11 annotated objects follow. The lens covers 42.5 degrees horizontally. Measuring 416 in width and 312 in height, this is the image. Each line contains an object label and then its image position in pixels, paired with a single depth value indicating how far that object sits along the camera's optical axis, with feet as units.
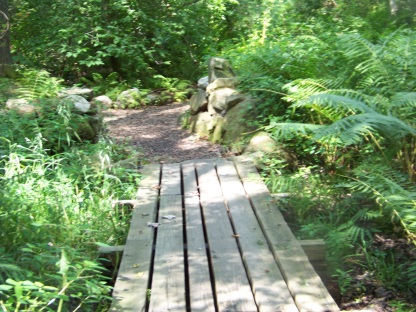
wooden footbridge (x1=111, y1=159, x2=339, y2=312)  10.84
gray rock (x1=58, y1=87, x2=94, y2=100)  27.48
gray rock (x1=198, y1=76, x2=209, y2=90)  31.68
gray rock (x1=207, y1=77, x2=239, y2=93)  28.55
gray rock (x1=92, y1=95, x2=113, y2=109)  37.96
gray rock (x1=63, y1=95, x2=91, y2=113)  25.89
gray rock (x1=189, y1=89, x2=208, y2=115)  29.43
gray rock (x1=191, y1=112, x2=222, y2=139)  27.96
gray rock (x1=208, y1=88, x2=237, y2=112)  27.40
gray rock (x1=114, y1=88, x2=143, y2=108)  38.65
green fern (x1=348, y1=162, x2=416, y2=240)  13.83
